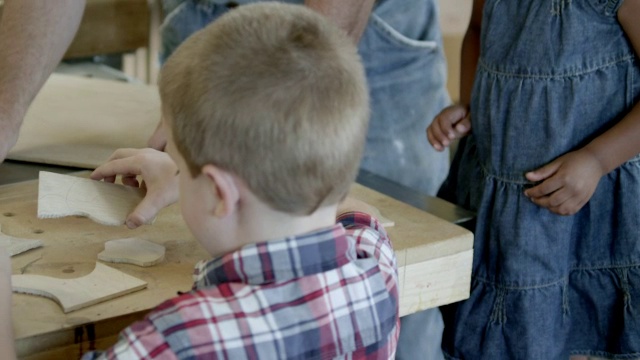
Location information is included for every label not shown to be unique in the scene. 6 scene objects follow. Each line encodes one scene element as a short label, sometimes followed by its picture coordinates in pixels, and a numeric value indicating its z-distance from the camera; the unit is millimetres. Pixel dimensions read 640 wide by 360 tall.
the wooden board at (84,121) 1607
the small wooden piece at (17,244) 1159
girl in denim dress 1403
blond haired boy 850
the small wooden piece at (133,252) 1139
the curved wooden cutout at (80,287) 1023
